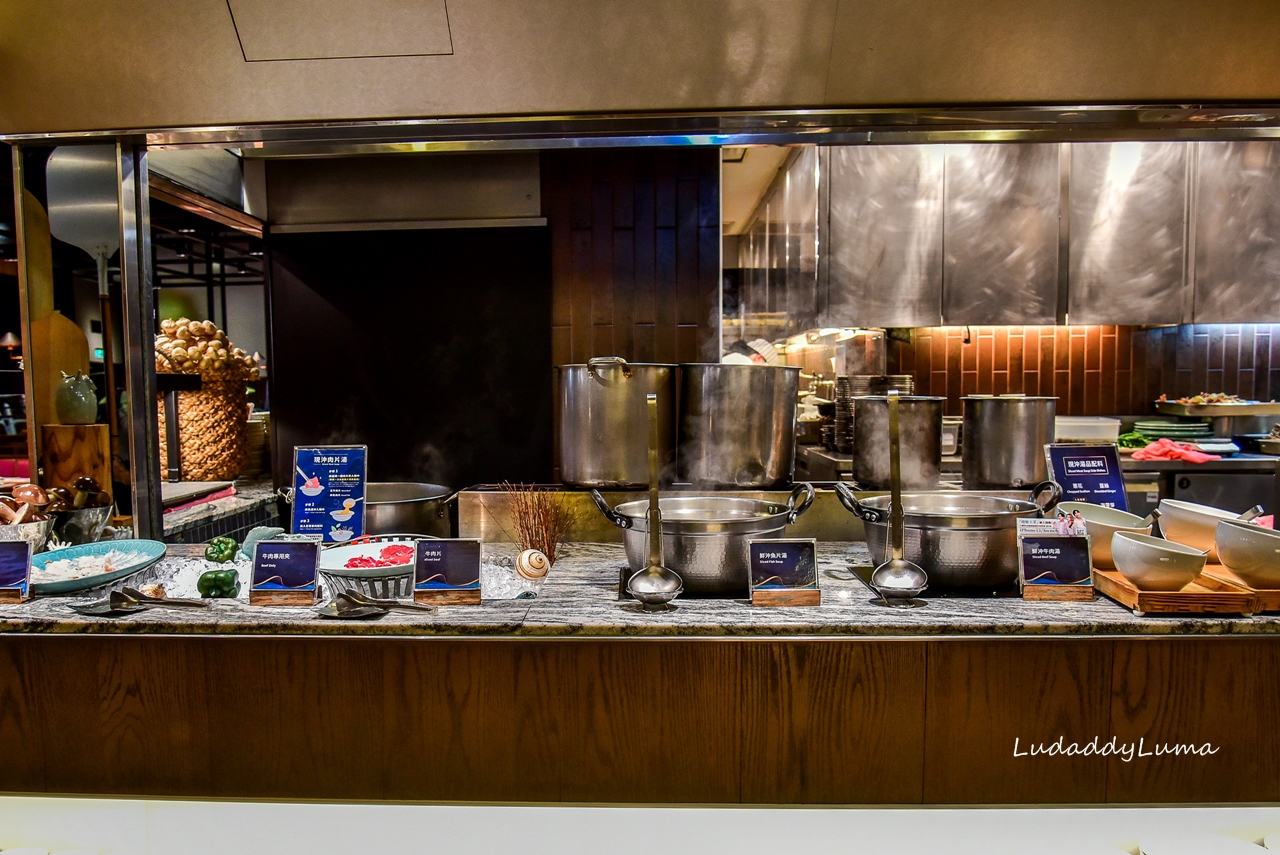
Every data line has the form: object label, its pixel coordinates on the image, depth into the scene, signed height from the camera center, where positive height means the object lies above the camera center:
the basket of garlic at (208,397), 3.06 +0.01
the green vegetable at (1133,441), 4.33 -0.30
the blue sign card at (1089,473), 1.86 -0.21
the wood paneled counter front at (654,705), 1.35 -0.59
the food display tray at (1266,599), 1.36 -0.40
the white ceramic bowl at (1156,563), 1.35 -0.33
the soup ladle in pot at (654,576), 1.44 -0.37
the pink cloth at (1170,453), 3.93 -0.35
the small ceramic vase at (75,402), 2.02 +0.00
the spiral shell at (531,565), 1.66 -0.39
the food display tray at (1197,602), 1.35 -0.40
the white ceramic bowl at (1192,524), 1.60 -0.30
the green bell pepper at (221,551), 1.77 -0.37
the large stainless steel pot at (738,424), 1.95 -0.08
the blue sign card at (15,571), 1.51 -0.35
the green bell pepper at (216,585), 1.55 -0.40
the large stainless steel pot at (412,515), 1.88 -0.31
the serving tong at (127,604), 1.45 -0.42
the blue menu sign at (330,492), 1.82 -0.23
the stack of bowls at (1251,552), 1.37 -0.32
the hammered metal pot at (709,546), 1.50 -0.31
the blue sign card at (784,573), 1.44 -0.36
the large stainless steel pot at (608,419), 1.93 -0.06
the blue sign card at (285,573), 1.48 -0.36
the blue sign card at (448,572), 1.47 -0.36
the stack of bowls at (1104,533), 1.56 -0.31
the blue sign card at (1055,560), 1.45 -0.34
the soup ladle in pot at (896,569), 1.45 -0.36
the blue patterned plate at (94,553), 1.54 -0.37
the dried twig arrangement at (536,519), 1.91 -0.33
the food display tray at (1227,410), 4.23 -0.12
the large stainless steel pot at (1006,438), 2.05 -0.13
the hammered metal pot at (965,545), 1.49 -0.32
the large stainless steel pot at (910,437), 2.01 -0.13
